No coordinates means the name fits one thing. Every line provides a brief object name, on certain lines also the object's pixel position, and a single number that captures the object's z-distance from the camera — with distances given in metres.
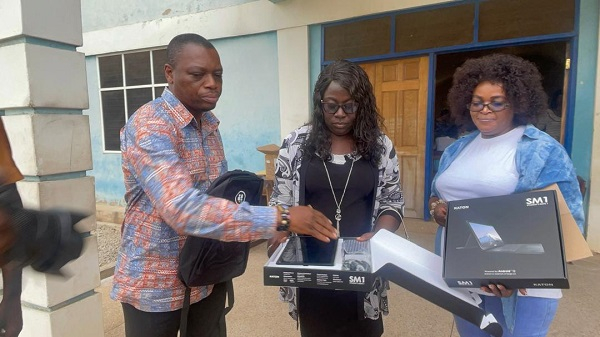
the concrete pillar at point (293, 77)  5.68
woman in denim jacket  1.54
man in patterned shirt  1.21
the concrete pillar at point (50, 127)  2.13
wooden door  5.25
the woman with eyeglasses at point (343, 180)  1.77
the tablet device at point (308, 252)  1.30
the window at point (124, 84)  7.09
